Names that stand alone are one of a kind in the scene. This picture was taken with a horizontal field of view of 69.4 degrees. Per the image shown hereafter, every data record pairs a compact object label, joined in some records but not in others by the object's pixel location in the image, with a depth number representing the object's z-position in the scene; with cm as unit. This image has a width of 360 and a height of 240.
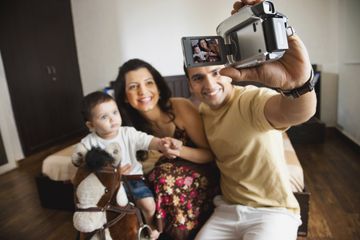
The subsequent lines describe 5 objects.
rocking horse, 93
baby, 112
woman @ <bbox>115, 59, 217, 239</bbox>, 110
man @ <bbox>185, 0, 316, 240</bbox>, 91
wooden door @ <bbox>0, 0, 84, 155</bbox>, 308
